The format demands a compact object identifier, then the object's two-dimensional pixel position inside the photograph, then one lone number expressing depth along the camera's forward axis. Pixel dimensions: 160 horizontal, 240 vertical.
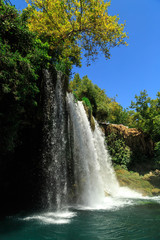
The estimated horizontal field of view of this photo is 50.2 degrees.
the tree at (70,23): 11.94
